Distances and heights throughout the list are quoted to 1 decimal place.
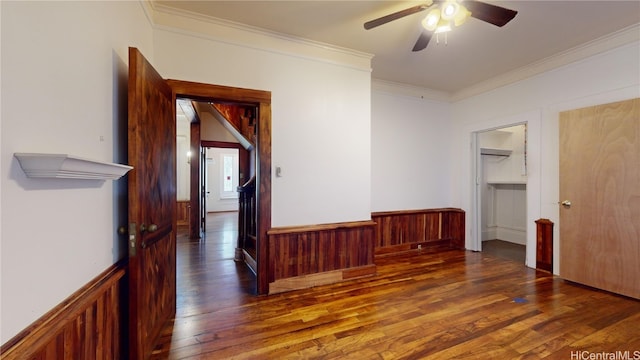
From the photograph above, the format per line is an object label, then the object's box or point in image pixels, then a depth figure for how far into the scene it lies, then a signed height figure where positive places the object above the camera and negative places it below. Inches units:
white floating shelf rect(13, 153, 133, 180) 33.0 +1.9
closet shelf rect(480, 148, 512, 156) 193.0 +19.1
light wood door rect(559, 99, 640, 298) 102.6 -7.7
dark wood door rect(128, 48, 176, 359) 60.9 -7.1
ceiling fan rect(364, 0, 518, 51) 76.1 +49.1
